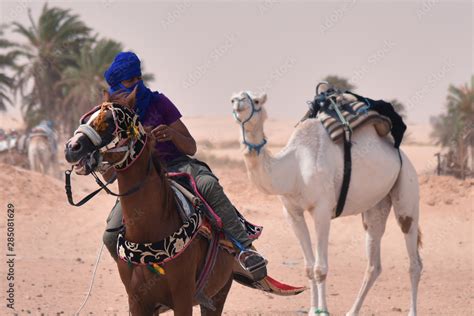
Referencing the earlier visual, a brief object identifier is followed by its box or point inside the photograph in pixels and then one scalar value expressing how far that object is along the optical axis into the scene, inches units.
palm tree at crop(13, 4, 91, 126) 1679.4
